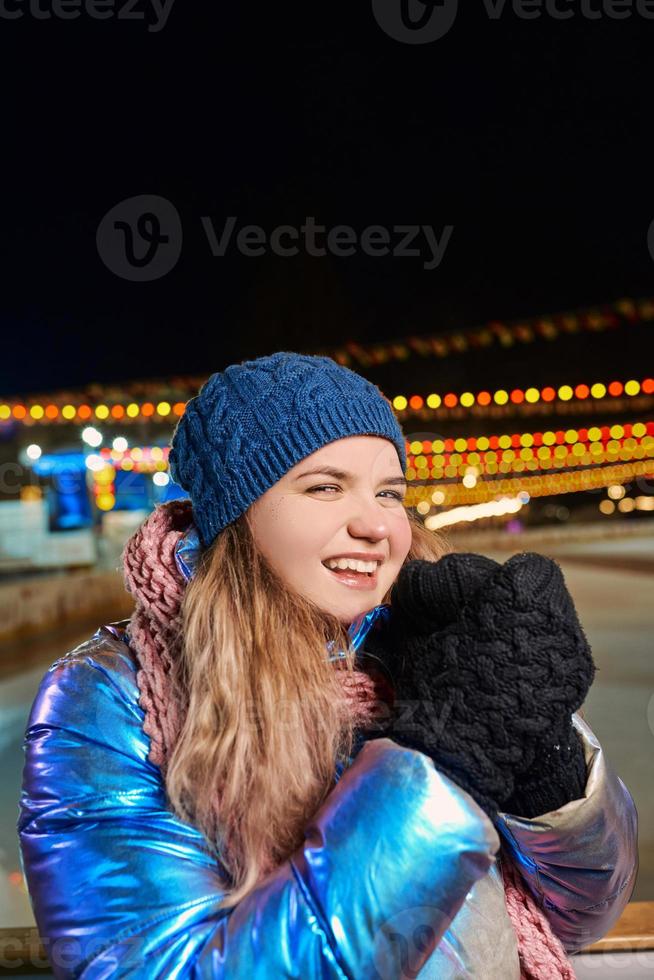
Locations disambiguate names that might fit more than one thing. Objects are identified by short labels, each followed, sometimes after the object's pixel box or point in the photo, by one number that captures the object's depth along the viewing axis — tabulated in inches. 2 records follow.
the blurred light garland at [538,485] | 462.6
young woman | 20.6
